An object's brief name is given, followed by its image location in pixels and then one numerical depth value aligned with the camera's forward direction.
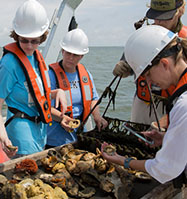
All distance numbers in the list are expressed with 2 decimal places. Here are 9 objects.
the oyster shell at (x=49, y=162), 2.59
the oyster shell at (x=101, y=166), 2.57
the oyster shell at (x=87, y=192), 2.24
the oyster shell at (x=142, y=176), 2.49
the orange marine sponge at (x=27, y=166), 2.50
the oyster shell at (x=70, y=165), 2.57
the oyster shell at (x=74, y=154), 2.75
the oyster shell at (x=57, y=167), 2.54
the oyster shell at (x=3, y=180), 2.27
